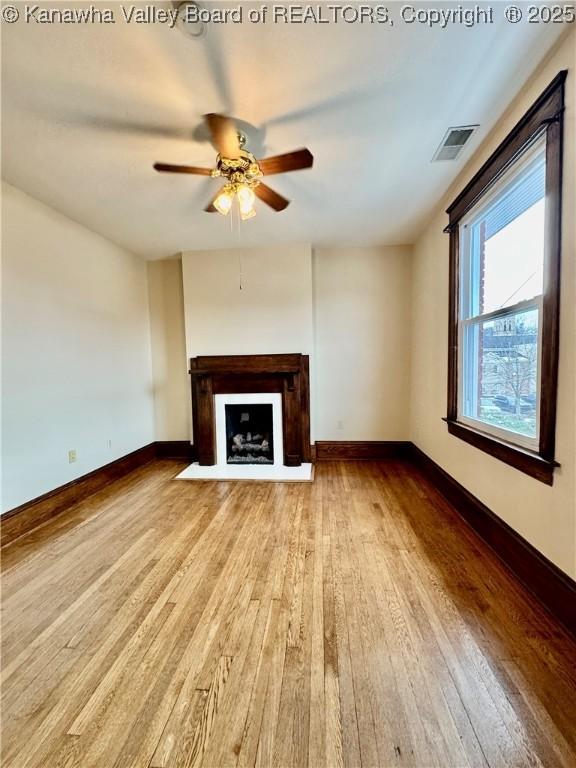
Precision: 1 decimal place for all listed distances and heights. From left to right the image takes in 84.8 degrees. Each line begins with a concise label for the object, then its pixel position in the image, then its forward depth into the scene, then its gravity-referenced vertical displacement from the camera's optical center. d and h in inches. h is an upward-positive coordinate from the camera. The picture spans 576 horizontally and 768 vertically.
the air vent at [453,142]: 79.8 +58.6
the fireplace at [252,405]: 153.3 -20.5
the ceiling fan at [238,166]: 66.7 +47.5
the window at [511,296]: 61.9 +16.7
